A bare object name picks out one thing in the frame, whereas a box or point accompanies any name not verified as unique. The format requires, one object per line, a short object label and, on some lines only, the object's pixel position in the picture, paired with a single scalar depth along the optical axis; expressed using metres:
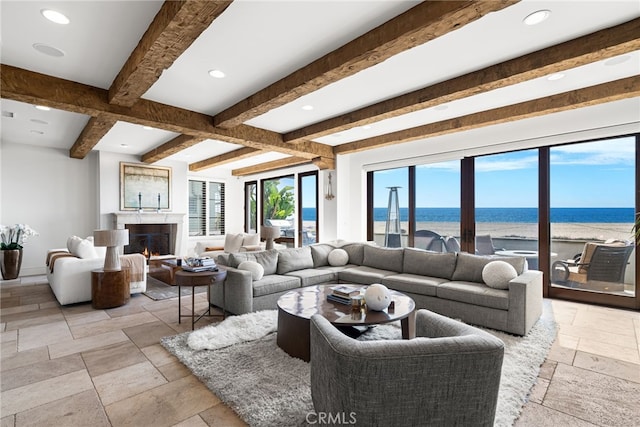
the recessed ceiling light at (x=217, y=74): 3.15
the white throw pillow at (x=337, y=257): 5.19
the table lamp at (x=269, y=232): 5.35
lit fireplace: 7.56
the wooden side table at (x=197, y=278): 3.39
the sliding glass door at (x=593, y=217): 4.17
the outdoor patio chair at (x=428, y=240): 5.86
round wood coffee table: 2.58
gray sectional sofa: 3.32
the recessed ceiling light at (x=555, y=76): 3.19
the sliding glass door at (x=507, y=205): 4.88
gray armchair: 1.29
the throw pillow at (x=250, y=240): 7.32
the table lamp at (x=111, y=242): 4.10
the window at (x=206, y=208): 9.07
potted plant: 5.93
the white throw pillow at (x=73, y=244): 4.77
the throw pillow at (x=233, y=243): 7.31
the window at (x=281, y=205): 8.49
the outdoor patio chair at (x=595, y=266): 4.20
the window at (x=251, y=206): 9.66
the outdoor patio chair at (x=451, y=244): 5.63
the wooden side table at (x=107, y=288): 4.18
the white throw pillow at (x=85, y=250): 4.61
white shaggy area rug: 2.02
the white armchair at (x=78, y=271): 4.27
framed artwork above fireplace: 7.25
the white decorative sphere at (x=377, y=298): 2.71
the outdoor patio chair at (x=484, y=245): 5.26
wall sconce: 6.79
